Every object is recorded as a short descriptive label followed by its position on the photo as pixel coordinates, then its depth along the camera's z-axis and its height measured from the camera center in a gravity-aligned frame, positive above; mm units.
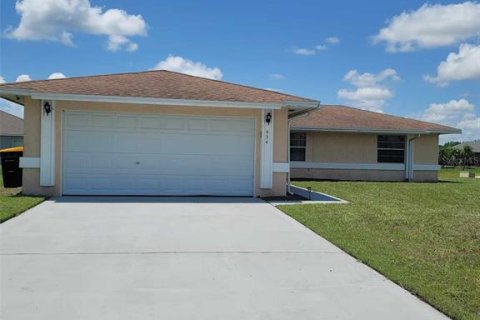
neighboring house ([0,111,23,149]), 37656 +1152
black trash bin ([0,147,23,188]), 15945 -693
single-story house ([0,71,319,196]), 13711 +353
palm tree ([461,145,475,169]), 62812 -226
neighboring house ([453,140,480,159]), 73312 +1445
